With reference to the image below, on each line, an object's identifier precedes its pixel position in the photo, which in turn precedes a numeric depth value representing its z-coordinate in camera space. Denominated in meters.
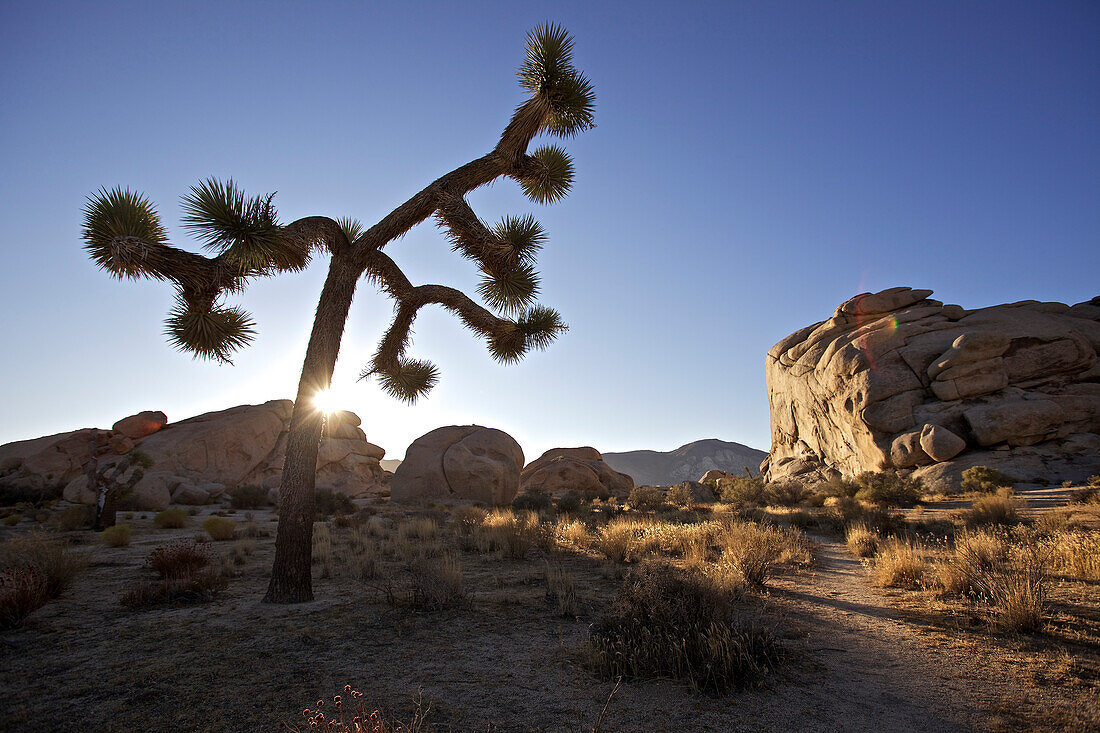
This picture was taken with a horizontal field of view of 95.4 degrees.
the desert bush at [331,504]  19.10
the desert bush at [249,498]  22.45
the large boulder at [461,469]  23.36
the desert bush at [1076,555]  6.14
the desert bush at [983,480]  17.46
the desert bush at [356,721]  2.40
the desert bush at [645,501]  18.35
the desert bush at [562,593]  5.82
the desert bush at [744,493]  20.66
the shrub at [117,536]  10.56
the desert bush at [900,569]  6.47
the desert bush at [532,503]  19.25
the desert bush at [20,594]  5.22
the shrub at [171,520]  14.09
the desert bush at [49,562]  6.31
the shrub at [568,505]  18.17
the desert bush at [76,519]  13.57
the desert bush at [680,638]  3.87
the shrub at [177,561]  7.54
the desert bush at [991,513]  10.52
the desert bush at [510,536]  9.52
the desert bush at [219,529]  12.24
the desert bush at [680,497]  19.70
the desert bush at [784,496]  20.33
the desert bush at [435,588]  5.98
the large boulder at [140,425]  30.88
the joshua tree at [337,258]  6.12
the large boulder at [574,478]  29.69
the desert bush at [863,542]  9.00
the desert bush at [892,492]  16.56
